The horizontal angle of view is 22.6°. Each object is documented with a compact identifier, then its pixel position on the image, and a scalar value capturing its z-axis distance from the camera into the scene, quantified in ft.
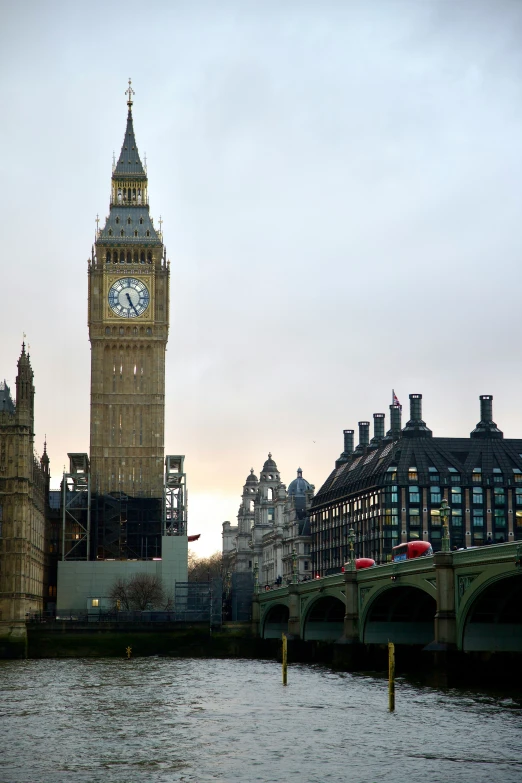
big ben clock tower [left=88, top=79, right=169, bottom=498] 553.23
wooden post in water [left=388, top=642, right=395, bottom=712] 197.19
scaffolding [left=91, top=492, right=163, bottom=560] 525.34
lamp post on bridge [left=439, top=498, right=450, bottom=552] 240.92
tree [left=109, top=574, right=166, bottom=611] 481.05
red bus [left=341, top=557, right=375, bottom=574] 359.87
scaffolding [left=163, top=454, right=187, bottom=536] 533.96
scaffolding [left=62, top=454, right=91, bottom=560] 523.29
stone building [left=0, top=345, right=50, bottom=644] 436.88
